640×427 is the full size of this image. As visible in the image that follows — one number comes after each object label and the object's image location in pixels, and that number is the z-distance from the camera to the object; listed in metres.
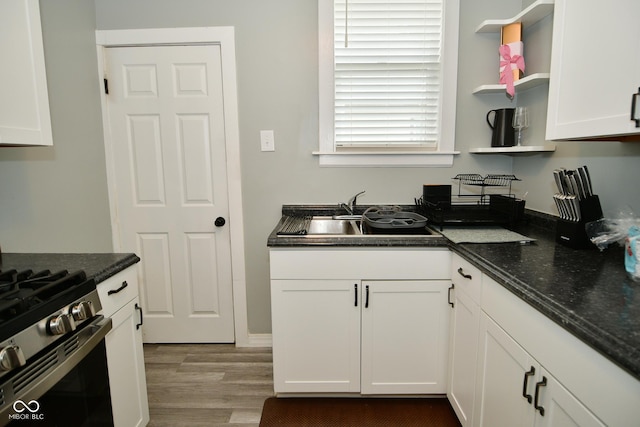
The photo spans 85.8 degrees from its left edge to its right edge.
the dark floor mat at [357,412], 1.74
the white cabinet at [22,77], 1.24
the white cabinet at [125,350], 1.31
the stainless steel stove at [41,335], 0.83
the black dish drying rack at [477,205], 1.86
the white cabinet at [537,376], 0.77
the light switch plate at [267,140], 2.25
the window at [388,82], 2.14
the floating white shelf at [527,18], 1.74
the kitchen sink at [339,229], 1.76
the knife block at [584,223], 1.41
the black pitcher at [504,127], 2.06
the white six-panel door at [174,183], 2.23
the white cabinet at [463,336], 1.45
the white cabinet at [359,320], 1.72
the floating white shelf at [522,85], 1.76
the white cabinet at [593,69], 1.05
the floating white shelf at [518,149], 1.83
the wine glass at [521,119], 1.98
